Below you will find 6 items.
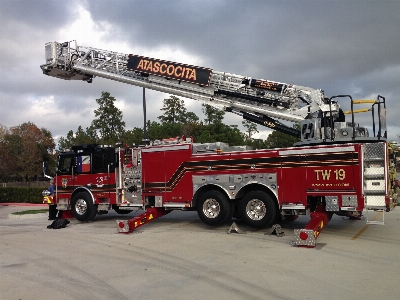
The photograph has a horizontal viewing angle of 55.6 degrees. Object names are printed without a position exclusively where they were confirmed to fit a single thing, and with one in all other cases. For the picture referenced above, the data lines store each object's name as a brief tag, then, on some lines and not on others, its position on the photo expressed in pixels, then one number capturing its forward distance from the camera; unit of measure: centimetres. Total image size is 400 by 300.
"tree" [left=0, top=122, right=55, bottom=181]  4562
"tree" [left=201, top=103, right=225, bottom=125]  3178
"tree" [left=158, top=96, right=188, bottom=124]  4441
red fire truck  923
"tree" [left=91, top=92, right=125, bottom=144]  4538
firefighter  1428
